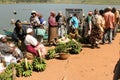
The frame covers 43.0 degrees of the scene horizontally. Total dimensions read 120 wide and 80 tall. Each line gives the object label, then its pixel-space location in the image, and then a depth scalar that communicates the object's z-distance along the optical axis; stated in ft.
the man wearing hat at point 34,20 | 21.01
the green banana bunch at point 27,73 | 15.35
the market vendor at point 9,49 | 16.54
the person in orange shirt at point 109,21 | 21.82
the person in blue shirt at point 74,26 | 23.24
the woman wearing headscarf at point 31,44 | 17.24
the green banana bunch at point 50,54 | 18.54
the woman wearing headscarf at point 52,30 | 21.45
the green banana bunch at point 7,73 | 13.80
